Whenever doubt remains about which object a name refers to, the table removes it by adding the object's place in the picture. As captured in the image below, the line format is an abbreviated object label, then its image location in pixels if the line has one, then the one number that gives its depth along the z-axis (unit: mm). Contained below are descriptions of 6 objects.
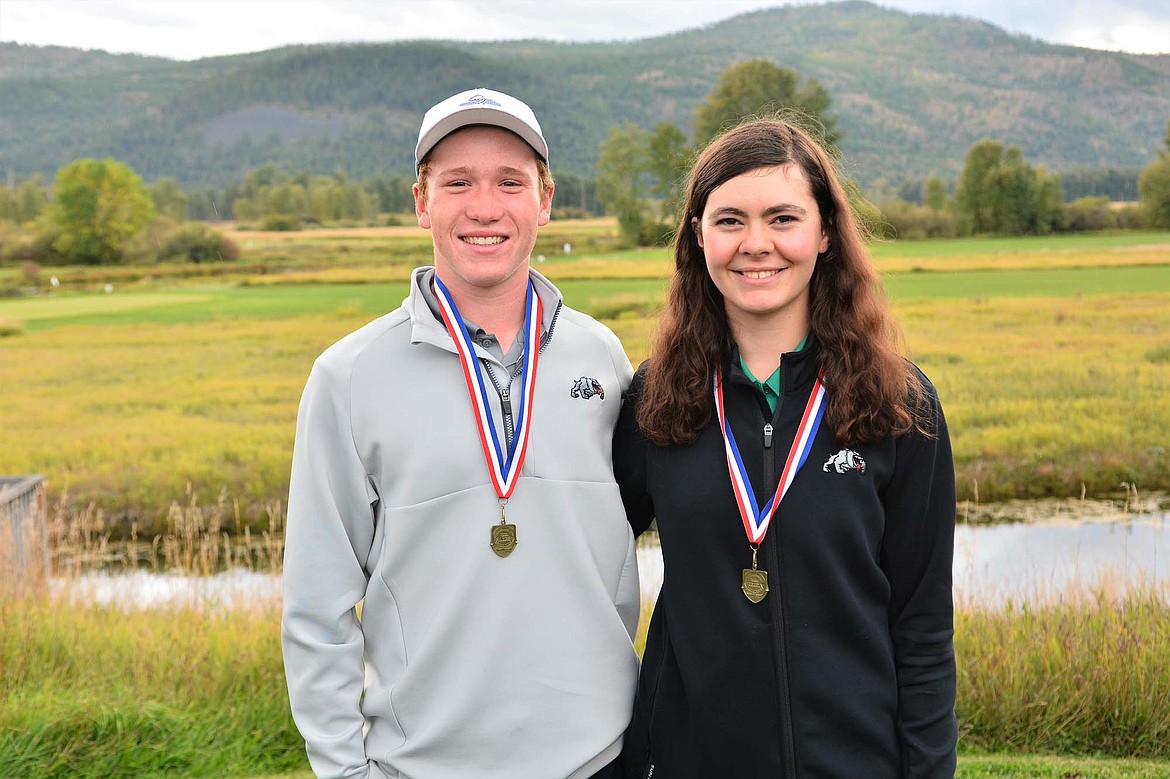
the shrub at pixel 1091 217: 91125
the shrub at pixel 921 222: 91625
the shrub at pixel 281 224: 115312
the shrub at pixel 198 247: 87250
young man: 2574
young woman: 2566
